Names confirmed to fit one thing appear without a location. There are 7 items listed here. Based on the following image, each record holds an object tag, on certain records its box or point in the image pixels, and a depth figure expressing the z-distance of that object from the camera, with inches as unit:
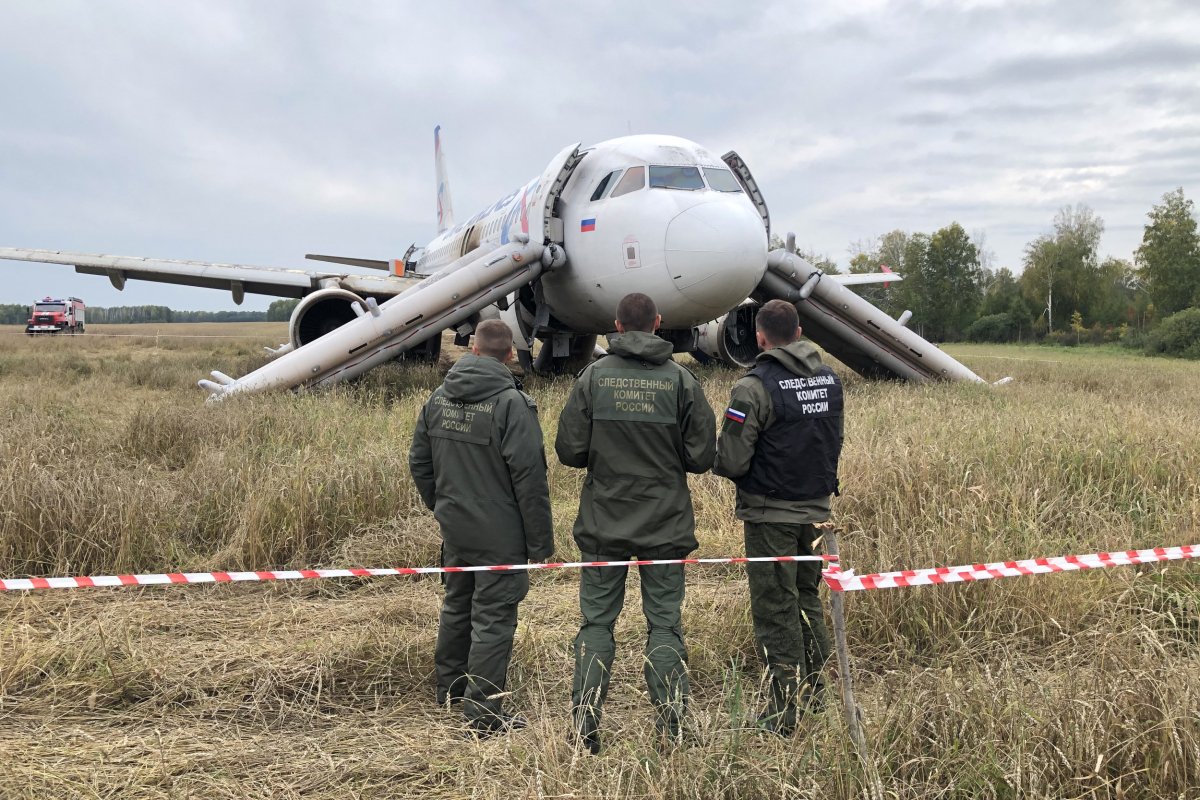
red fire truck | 1814.7
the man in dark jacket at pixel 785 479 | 129.0
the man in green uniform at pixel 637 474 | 128.6
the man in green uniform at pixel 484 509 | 133.4
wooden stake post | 100.0
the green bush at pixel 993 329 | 2014.0
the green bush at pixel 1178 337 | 1190.3
